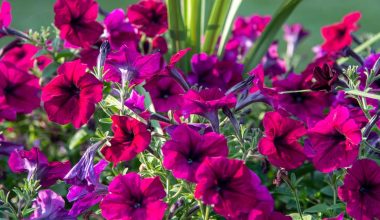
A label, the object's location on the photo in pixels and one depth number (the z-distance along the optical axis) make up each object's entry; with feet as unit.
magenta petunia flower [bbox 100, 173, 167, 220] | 3.83
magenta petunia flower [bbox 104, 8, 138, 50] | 5.74
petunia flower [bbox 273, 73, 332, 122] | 5.29
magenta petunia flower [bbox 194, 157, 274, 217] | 3.68
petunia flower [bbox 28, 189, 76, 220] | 4.10
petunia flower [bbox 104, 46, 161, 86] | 4.30
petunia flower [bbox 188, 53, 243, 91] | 5.70
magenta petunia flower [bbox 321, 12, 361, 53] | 6.63
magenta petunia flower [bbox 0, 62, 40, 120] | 5.30
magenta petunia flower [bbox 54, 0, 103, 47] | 5.33
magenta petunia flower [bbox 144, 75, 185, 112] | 4.83
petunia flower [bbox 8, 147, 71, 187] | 4.43
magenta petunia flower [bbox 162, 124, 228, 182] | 3.81
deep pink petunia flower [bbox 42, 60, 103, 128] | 4.20
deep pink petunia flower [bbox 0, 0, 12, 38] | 5.70
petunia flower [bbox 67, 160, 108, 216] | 4.14
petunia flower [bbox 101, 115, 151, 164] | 3.92
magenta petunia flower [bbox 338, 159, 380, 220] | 4.01
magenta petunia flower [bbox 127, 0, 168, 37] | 5.85
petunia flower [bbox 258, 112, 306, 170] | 3.97
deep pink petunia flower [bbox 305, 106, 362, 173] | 4.02
